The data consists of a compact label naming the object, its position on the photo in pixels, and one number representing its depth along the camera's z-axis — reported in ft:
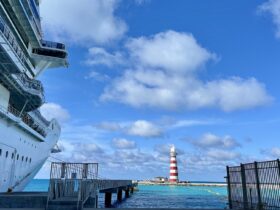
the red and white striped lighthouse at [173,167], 291.47
